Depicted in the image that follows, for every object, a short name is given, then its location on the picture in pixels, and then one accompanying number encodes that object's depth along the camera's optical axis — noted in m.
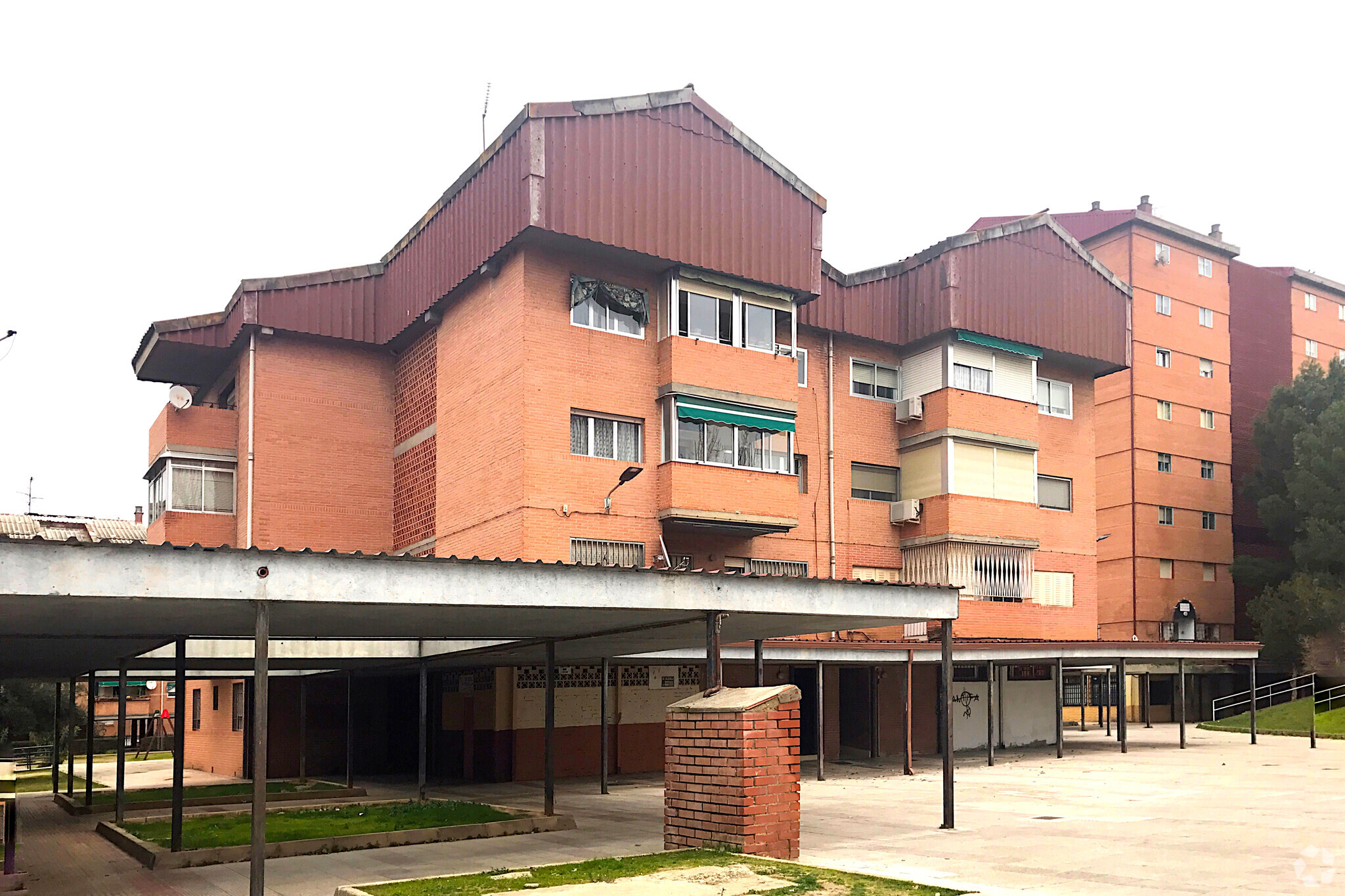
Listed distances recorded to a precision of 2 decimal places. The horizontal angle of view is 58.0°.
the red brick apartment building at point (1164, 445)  50.81
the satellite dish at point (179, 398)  30.89
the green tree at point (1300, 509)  46.50
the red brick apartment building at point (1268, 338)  56.00
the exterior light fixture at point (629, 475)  25.22
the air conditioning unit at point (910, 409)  34.84
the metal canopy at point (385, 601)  10.52
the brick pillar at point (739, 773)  12.69
